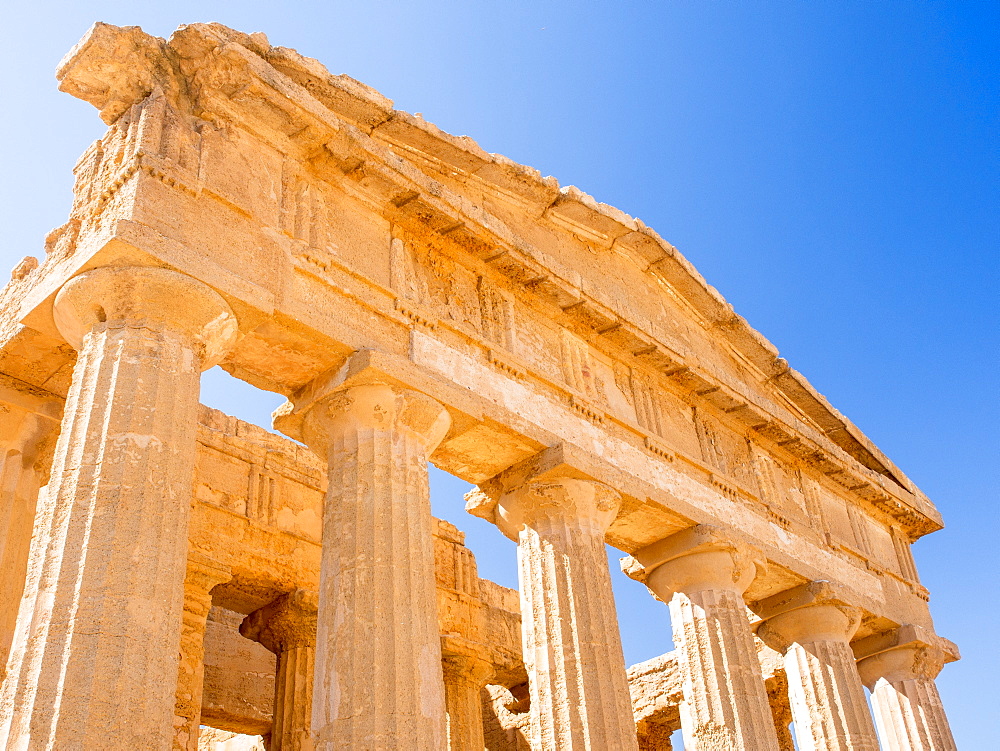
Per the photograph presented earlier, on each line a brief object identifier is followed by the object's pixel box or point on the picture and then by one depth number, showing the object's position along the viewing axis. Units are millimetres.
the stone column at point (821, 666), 13172
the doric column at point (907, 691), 14883
